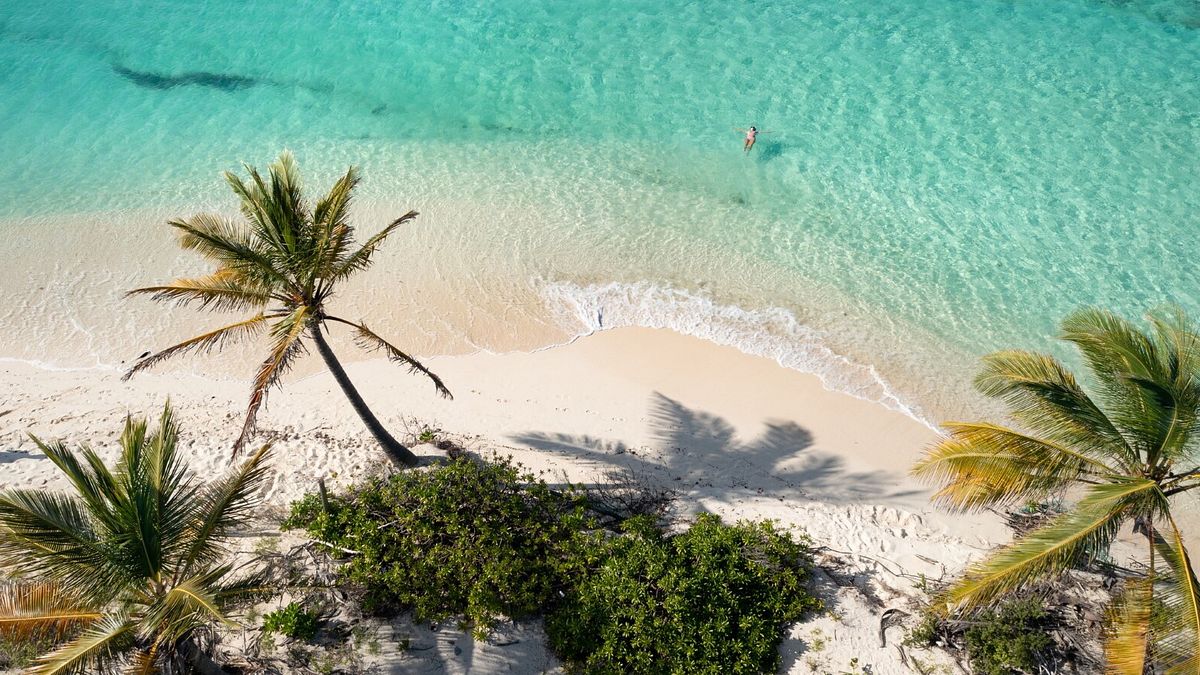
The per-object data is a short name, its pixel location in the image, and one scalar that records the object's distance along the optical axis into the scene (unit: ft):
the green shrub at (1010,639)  33.24
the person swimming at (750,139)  74.95
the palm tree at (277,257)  33.88
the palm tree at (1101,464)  27.78
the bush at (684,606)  34.17
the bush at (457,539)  35.83
